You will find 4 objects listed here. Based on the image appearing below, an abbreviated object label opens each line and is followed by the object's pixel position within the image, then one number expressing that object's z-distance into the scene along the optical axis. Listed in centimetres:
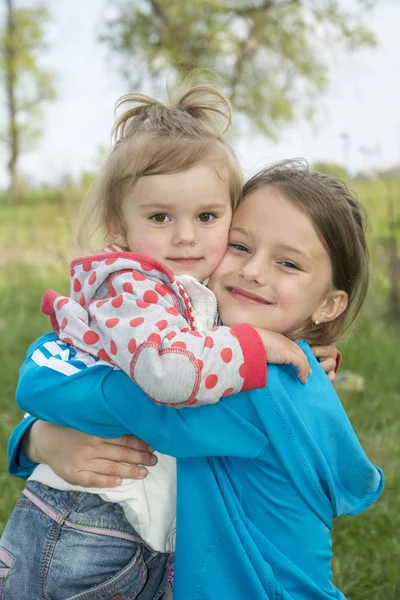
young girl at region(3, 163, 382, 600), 89
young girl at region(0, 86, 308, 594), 85
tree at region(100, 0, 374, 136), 615
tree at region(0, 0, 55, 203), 1522
